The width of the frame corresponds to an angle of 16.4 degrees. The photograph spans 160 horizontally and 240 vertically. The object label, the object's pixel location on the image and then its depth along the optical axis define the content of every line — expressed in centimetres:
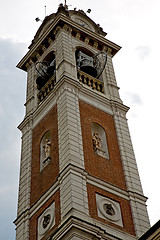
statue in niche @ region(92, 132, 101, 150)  2717
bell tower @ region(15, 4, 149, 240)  2333
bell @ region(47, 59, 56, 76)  3322
